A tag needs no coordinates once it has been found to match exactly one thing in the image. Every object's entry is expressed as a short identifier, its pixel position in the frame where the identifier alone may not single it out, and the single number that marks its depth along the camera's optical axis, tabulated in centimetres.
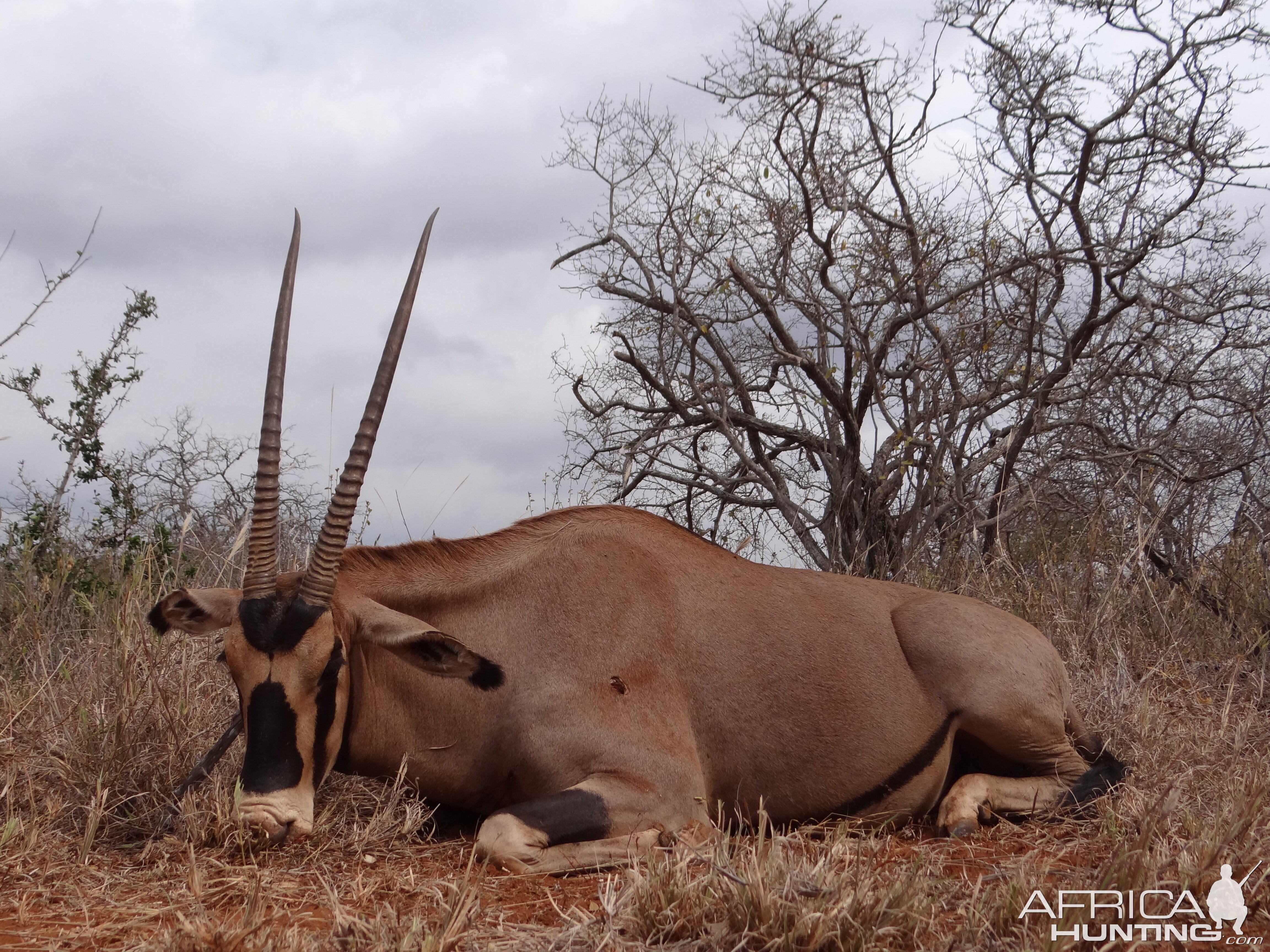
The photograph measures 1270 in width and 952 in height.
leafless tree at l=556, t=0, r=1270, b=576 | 1106
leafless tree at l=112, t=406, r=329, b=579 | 862
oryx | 428
